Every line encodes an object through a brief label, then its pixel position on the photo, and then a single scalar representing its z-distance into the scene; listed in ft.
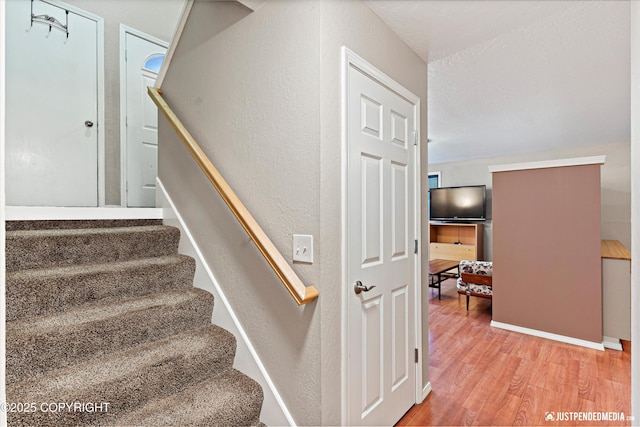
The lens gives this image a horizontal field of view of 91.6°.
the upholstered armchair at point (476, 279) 13.28
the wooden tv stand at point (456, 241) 21.75
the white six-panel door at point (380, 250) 5.33
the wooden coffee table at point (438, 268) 15.37
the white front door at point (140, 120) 10.72
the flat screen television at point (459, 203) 22.39
